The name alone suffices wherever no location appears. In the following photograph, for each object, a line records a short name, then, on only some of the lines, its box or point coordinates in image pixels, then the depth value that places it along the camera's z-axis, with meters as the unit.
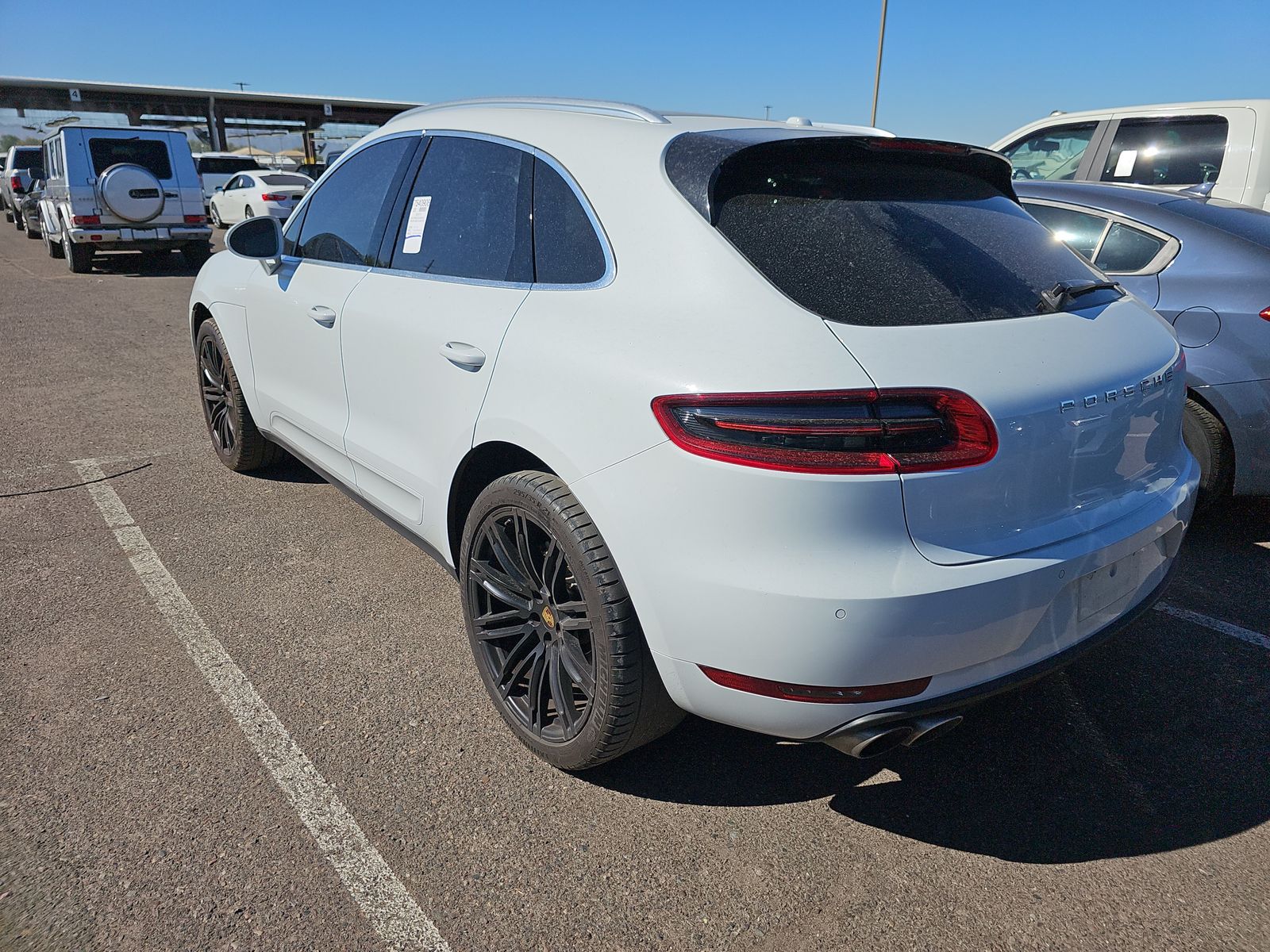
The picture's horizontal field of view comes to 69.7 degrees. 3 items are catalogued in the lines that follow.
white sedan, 20.48
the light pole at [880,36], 26.66
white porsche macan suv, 1.91
